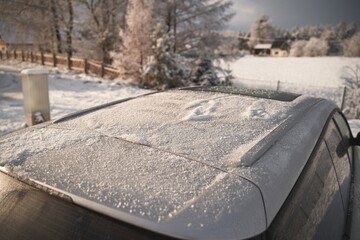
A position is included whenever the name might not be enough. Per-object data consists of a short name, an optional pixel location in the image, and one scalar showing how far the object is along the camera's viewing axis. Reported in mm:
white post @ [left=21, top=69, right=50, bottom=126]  5426
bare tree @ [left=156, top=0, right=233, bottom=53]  21266
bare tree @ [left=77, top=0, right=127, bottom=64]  22594
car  914
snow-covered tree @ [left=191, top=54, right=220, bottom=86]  14747
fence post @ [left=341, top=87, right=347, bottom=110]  11222
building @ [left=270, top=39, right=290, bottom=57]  83000
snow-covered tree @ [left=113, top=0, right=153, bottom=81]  16219
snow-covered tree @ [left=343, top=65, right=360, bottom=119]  10003
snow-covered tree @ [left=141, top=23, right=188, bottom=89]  14516
